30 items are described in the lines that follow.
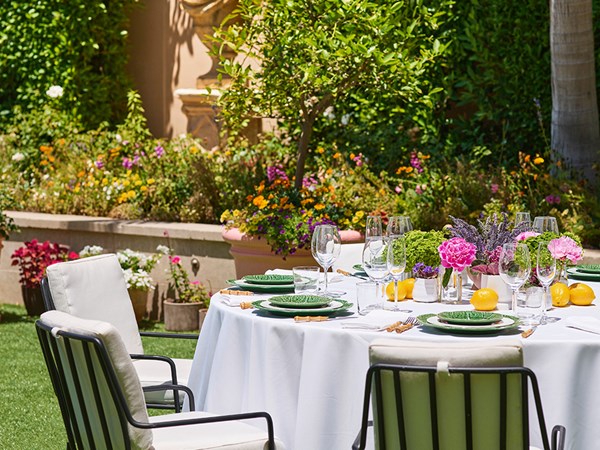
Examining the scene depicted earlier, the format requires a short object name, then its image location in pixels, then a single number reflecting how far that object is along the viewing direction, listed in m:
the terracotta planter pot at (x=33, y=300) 8.91
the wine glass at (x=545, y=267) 3.91
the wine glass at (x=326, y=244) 4.36
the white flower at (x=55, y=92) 11.64
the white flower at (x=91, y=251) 8.72
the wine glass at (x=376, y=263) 4.10
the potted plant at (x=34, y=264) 8.91
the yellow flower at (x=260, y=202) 7.89
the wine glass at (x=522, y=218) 4.80
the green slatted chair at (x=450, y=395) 3.06
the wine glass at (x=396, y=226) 4.64
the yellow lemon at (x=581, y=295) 4.33
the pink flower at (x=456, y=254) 4.14
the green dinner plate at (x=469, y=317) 3.78
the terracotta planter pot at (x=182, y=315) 8.35
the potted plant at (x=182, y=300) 8.36
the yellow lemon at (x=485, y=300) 4.12
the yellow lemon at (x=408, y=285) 4.49
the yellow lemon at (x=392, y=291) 4.40
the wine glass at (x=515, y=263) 3.88
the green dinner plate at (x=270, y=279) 4.70
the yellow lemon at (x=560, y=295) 4.29
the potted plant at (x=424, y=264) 4.41
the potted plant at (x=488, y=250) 4.34
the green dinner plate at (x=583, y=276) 4.98
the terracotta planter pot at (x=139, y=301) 8.58
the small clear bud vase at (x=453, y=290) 4.35
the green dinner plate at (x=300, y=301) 4.10
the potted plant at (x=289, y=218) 7.64
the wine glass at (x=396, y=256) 4.08
